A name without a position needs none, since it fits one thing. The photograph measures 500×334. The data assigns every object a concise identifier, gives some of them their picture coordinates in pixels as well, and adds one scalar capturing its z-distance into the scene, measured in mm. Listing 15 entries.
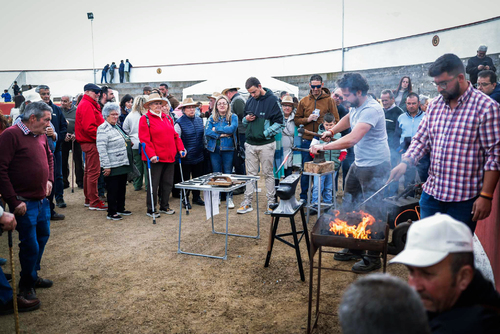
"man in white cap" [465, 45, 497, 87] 8248
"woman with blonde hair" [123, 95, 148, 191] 7586
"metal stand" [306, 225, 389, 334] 2967
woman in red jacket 6359
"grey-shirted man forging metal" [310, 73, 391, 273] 3969
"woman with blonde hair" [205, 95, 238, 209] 7090
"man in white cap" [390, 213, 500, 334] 1449
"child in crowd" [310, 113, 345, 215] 6570
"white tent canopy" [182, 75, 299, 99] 13688
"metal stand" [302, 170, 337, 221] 5703
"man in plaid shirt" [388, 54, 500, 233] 2621
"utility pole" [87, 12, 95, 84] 29859
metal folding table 4768
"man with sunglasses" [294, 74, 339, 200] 6805
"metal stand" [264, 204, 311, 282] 4112
